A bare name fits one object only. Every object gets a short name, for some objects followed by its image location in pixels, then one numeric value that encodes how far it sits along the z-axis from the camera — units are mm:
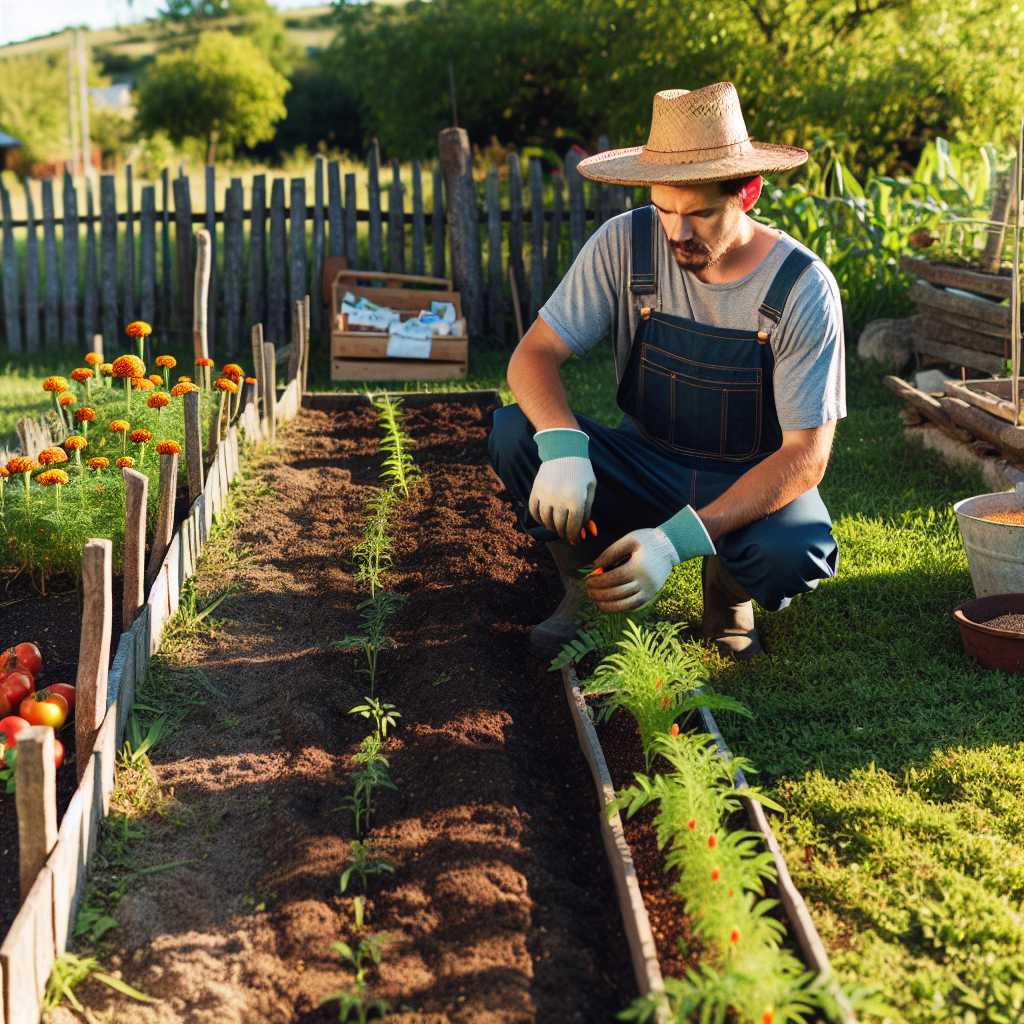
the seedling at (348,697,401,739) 2933
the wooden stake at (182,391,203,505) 3993
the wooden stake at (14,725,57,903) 2062
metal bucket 3514
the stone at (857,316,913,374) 6805
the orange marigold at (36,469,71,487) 3449
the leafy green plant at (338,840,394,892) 2424
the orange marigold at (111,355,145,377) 4180
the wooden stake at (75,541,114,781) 2469
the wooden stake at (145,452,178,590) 3482
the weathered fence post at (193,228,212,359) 5574
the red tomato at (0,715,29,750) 2793
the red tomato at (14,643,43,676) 3158
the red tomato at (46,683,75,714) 2998
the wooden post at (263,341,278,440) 5461
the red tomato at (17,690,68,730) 2881
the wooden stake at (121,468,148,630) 2932
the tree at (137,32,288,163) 29375
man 3109
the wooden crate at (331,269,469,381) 7410
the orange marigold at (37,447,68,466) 3457
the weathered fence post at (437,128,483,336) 8188
